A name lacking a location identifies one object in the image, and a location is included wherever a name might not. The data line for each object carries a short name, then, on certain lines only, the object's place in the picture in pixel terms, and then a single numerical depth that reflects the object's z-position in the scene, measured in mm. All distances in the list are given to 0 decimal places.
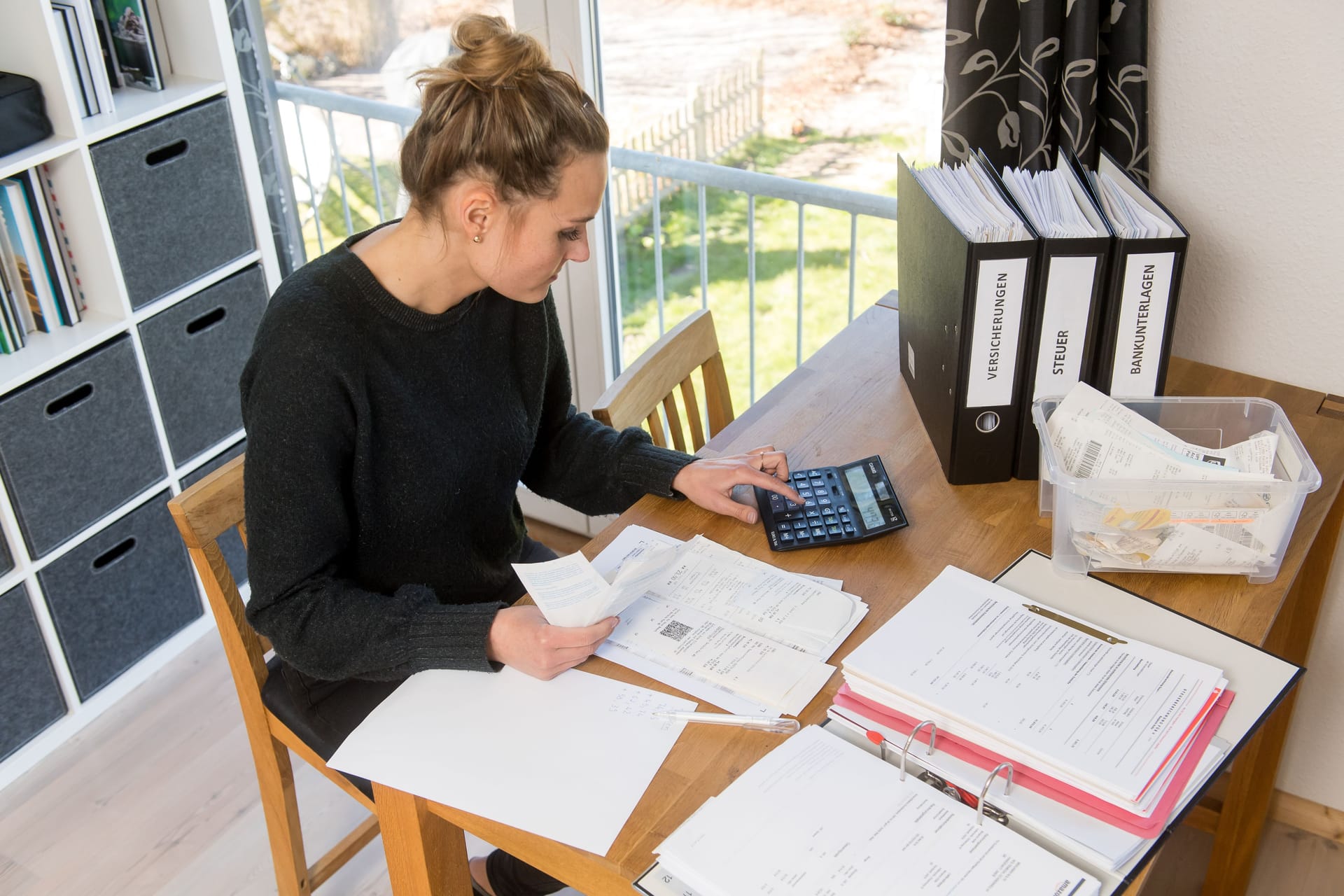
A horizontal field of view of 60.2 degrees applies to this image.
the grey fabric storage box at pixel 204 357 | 2225
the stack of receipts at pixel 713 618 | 1108
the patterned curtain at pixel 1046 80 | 1514
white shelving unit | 1934
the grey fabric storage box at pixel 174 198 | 2074
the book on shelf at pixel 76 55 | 1948
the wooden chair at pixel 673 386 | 1546
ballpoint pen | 1054
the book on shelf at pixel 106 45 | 2133
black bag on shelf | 1868
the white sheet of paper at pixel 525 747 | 979
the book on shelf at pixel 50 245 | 1976
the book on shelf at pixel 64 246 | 2018
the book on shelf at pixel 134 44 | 2125
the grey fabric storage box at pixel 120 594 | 2123
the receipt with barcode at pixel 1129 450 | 1198
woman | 1176
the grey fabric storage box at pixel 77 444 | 1975
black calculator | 1308
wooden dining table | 1000
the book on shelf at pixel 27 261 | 1954
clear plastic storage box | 1173
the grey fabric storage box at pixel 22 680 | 2021
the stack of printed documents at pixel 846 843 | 882
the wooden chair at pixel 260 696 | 1382
